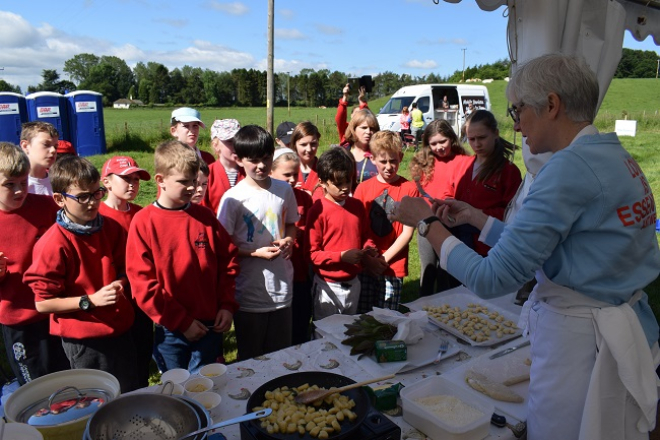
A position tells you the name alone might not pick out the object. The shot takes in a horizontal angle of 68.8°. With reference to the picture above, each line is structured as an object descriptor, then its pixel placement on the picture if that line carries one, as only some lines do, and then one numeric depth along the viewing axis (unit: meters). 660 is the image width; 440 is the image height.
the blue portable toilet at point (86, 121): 13.05
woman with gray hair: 1.33
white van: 17.73
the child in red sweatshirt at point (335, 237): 2.90
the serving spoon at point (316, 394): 1.44
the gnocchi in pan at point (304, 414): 1.27
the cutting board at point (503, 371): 1.66
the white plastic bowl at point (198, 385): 1.66
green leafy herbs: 1.98
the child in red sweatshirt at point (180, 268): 2.26
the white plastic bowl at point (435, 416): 1.44
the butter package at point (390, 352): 1.90
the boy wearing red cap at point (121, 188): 2.55
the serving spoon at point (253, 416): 1.20
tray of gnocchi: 2.16
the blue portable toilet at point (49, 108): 12.40
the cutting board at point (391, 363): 1.89
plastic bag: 2.03
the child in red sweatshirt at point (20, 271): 2.40
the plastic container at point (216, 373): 1.76
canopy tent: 2.75
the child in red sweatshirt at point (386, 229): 3.19
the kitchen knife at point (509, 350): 1.98
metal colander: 1.18
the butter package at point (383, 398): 1.59
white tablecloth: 1.73
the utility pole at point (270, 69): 10.72
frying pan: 1.24
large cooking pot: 1.24
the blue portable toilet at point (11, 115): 12.05
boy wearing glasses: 2.12
